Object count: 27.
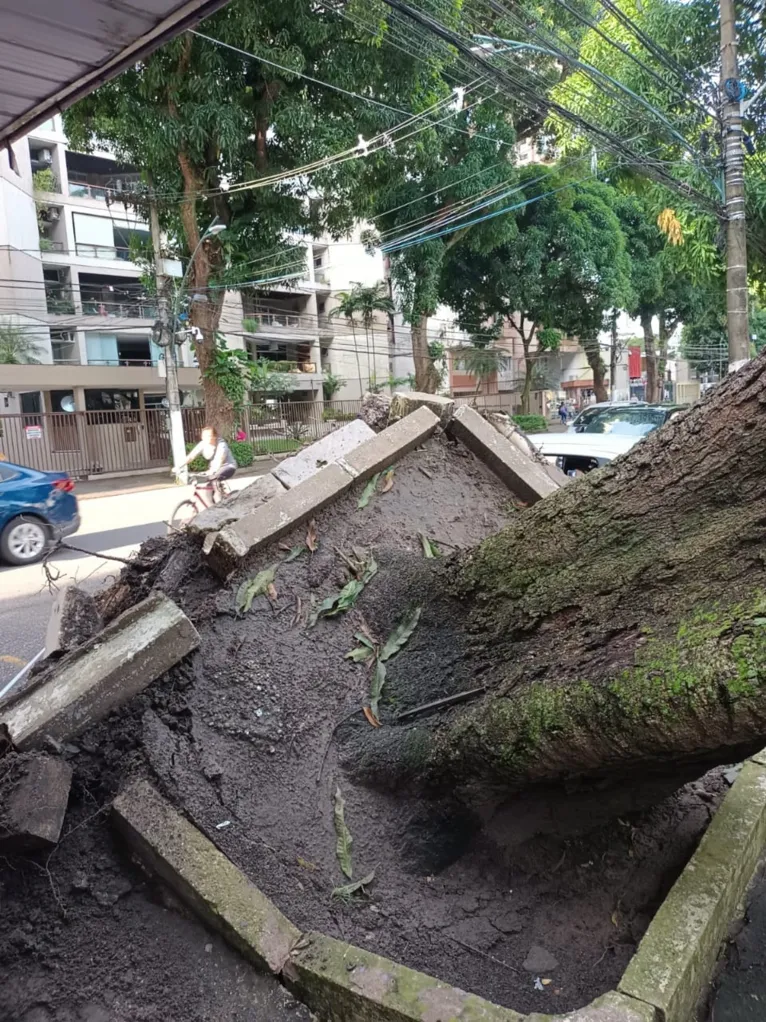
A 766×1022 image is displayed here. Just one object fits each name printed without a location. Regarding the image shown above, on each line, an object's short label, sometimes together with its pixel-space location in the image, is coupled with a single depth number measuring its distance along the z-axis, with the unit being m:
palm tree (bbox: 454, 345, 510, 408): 33.44
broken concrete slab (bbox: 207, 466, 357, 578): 3.16
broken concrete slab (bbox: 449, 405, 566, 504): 4.33
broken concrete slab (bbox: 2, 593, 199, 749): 2.43
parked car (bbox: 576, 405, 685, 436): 10.13
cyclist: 10.07
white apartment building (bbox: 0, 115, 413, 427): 27.19
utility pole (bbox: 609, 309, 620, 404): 37.73
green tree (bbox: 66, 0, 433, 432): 15.17
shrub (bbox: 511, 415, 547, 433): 31.59
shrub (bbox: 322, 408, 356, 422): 29.38
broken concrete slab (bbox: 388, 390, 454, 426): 4.43
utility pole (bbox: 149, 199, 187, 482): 20.08
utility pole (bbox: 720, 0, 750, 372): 10.14
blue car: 9.40
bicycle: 10.09
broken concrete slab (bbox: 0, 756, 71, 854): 2.09
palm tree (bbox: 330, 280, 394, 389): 31.89
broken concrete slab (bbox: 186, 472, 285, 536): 3.34
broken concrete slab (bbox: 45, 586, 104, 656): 3.20
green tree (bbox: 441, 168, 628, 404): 25.53
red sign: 48.81
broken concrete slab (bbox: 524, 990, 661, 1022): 1.68
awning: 2.40
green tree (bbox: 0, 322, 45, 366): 26.34
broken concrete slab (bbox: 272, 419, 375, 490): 4.51
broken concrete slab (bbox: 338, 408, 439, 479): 3.87
